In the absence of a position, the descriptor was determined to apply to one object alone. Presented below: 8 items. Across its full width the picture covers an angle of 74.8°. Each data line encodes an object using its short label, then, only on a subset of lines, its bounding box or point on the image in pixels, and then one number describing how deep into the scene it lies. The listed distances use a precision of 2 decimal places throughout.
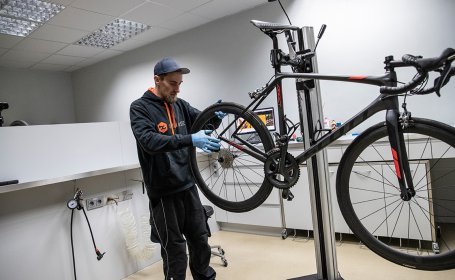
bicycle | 1.08
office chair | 2.64
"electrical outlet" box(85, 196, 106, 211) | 2.48
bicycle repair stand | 1.57
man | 1.84
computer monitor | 3.46
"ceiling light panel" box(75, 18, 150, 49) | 4.09
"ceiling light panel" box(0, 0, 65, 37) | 3.27
